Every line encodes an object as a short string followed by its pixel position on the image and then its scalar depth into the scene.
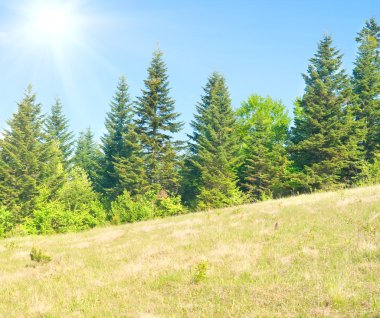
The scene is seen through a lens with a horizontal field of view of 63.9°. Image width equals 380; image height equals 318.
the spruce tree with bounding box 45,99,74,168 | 49.74
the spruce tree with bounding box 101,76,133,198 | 36.41
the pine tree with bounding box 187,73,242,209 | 31.65
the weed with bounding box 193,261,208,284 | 7.71
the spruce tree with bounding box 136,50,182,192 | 32.47
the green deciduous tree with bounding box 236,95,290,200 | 33.97
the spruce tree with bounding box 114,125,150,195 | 31.84
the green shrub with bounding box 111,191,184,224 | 28.19
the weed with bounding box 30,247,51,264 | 11.97
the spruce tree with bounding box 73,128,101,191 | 53.63
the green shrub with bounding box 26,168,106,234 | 28.61
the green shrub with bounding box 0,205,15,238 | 28.08
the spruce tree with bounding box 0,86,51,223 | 33.31
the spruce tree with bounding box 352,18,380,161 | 34.53
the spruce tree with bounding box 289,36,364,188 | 30.89
